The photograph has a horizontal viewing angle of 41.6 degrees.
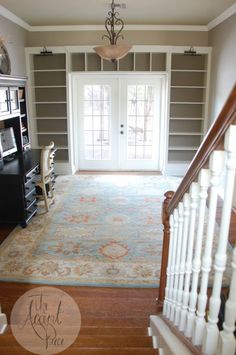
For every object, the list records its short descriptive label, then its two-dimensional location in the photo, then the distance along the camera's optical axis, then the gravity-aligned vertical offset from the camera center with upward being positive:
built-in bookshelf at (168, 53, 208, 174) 6.41 +0.03
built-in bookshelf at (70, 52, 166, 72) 6.42 +0.88
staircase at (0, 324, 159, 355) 1.66 -1.37
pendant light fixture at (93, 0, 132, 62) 3.45 +0.60
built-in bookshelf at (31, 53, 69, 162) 6.46 +0.13
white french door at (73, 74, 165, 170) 6.70 -0.32
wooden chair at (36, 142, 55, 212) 4.45 -0.95
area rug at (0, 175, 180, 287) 3.05 -1.60
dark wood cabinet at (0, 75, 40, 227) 3.96 -0.81
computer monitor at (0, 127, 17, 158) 4.54 -0.53
